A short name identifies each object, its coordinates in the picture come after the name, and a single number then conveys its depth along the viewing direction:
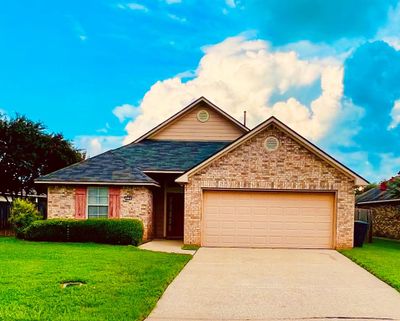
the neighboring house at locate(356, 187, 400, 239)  25.19
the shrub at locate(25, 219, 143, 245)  17.91
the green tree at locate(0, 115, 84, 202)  27.52
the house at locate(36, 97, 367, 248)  17.94
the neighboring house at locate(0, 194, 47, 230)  25.87
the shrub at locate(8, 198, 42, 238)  19.39
